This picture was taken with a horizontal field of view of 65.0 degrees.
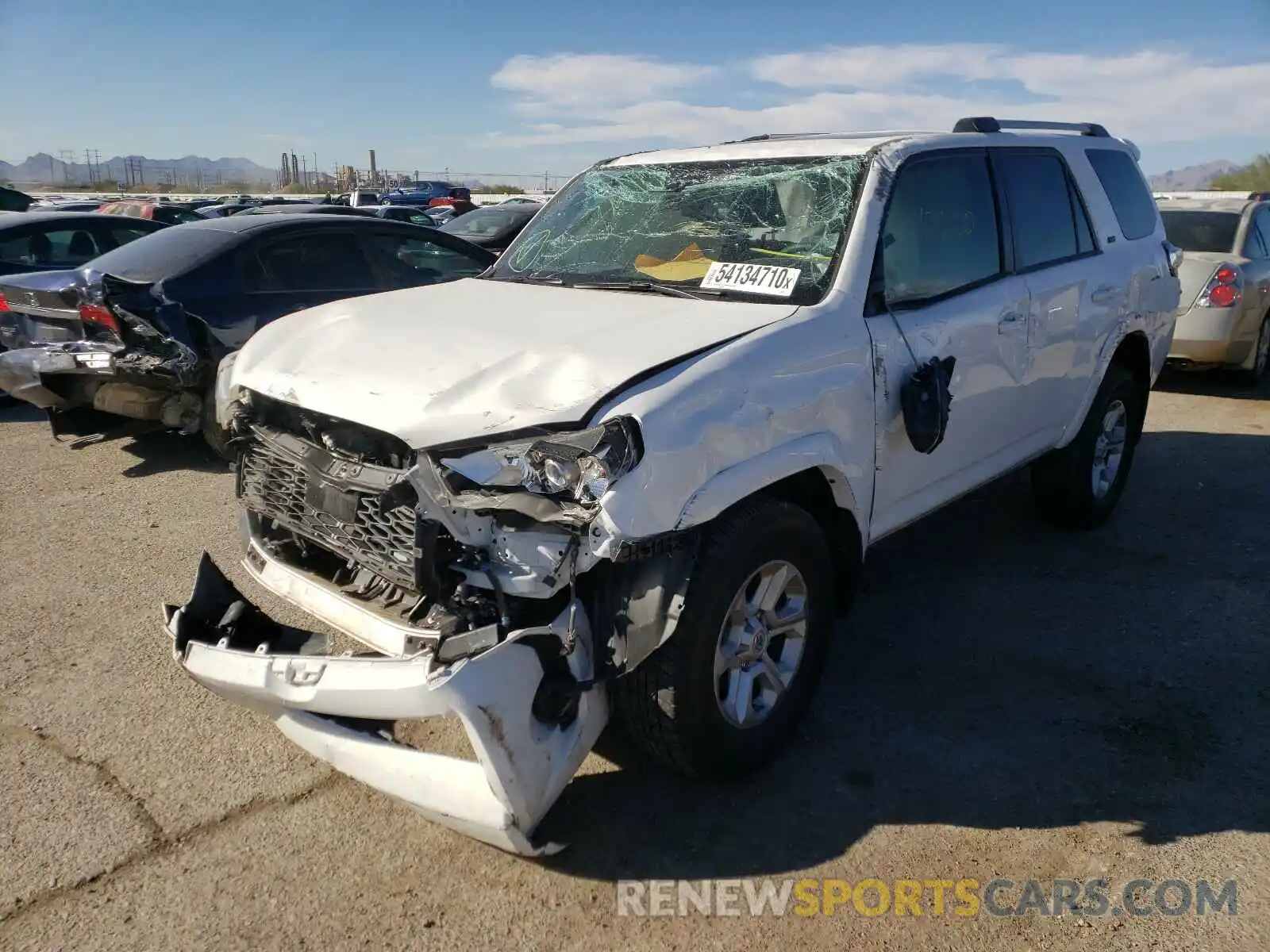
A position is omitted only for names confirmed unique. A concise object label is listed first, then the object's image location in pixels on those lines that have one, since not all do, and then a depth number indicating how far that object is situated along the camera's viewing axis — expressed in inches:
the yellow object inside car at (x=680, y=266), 143.6
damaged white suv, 99.3
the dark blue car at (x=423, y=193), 1422.2
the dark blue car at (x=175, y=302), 233.5
